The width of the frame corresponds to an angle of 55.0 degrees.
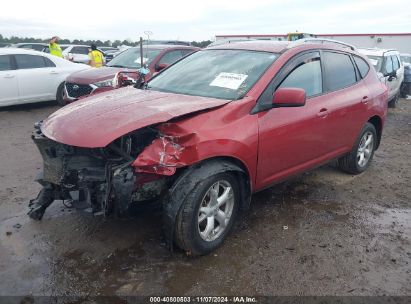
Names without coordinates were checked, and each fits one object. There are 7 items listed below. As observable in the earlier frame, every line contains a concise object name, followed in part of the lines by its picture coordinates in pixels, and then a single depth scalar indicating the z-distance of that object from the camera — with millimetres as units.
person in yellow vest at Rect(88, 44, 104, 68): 12570
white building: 23047
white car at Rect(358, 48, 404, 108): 10030
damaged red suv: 3061
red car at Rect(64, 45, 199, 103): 8174
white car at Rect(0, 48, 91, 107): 9133
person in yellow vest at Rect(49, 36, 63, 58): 13273
